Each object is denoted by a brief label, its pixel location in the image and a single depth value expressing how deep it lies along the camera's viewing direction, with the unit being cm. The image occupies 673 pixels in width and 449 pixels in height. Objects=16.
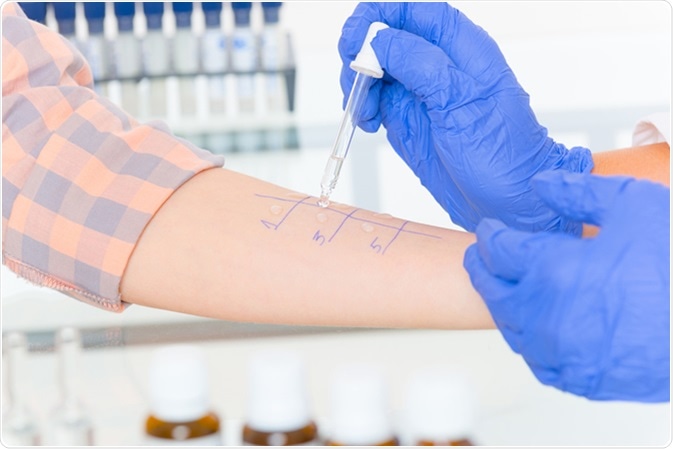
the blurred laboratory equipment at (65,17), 262
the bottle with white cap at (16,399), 89
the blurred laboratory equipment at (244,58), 269
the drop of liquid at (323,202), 114
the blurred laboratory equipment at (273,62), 269
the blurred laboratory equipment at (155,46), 270
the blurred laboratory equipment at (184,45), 271
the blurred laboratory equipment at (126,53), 269
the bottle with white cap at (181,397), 72
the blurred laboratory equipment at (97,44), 267
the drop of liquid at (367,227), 111
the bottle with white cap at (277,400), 71
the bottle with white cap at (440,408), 69
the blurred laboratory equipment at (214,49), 268
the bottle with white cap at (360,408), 70
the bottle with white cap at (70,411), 87
